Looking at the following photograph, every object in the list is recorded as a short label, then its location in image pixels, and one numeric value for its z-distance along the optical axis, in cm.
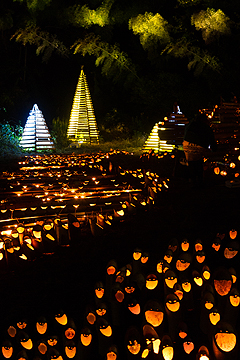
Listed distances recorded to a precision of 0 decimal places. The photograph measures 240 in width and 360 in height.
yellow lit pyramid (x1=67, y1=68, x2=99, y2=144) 1468
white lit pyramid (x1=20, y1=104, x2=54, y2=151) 1303
